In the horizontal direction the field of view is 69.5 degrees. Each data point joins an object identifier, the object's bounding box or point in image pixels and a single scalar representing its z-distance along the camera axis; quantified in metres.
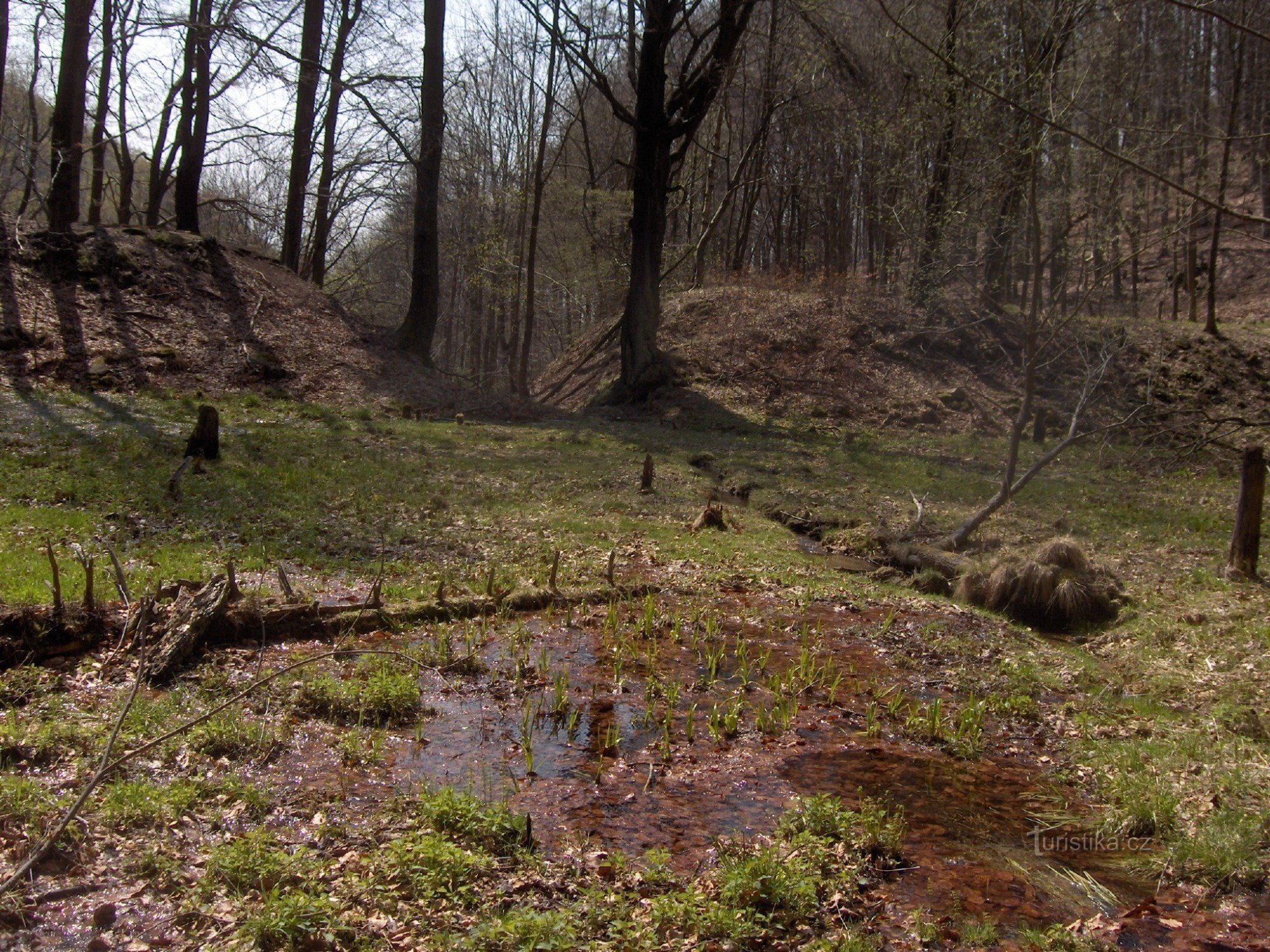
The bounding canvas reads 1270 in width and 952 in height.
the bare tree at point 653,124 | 21.75
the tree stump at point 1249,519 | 10.78
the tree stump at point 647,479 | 14.80
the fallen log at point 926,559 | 11.43
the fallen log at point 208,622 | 6.35
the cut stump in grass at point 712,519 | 13.23
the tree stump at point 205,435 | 12.67
